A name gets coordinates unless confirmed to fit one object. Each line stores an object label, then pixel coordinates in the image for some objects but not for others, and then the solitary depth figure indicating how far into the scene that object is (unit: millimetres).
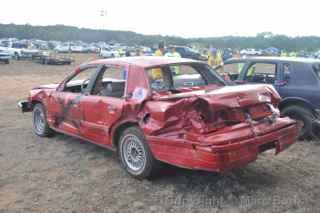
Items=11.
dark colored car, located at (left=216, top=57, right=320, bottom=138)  6570
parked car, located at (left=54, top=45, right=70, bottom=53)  54969
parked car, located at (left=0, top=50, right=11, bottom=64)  29486
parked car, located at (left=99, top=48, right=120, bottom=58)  44256
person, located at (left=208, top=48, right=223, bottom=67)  14390
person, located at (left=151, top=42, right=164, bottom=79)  5145
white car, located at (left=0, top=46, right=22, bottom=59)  35562
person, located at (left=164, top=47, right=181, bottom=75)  5671
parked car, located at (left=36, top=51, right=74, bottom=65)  31438
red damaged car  4137
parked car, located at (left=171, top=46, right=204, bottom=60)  36594
